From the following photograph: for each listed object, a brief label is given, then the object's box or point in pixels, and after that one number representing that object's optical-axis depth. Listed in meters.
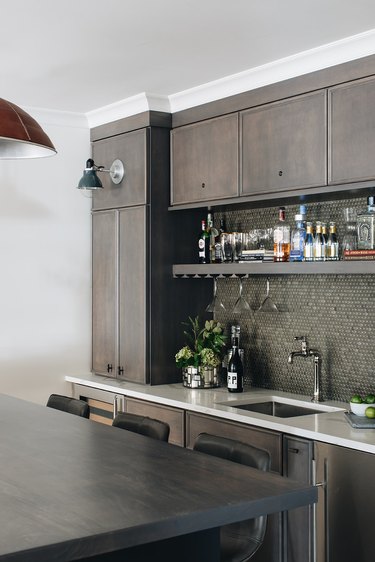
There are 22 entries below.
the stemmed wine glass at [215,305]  5.14
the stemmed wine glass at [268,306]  4.66
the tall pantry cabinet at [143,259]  5.10
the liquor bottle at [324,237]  4.21
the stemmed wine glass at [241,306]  4.84
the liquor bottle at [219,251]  4.94
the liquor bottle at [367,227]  3.94
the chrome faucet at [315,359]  4.36
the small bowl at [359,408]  3.79
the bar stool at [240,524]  2.69
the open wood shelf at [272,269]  3.87
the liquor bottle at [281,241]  4.44
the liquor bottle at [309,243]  4.26
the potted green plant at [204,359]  4.89
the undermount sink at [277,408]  4.36
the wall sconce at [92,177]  5.06
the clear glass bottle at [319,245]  4.21
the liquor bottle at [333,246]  4.19
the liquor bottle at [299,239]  4.32
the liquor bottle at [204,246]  5.08
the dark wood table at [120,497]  1.96
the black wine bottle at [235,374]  4.70
